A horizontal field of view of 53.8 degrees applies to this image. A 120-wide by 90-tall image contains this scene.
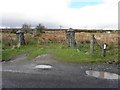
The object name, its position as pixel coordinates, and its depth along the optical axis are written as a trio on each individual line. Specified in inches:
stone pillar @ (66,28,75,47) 426.2
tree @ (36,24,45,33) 910.2
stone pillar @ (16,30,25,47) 457.9
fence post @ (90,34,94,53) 347.3
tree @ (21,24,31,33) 860.3
